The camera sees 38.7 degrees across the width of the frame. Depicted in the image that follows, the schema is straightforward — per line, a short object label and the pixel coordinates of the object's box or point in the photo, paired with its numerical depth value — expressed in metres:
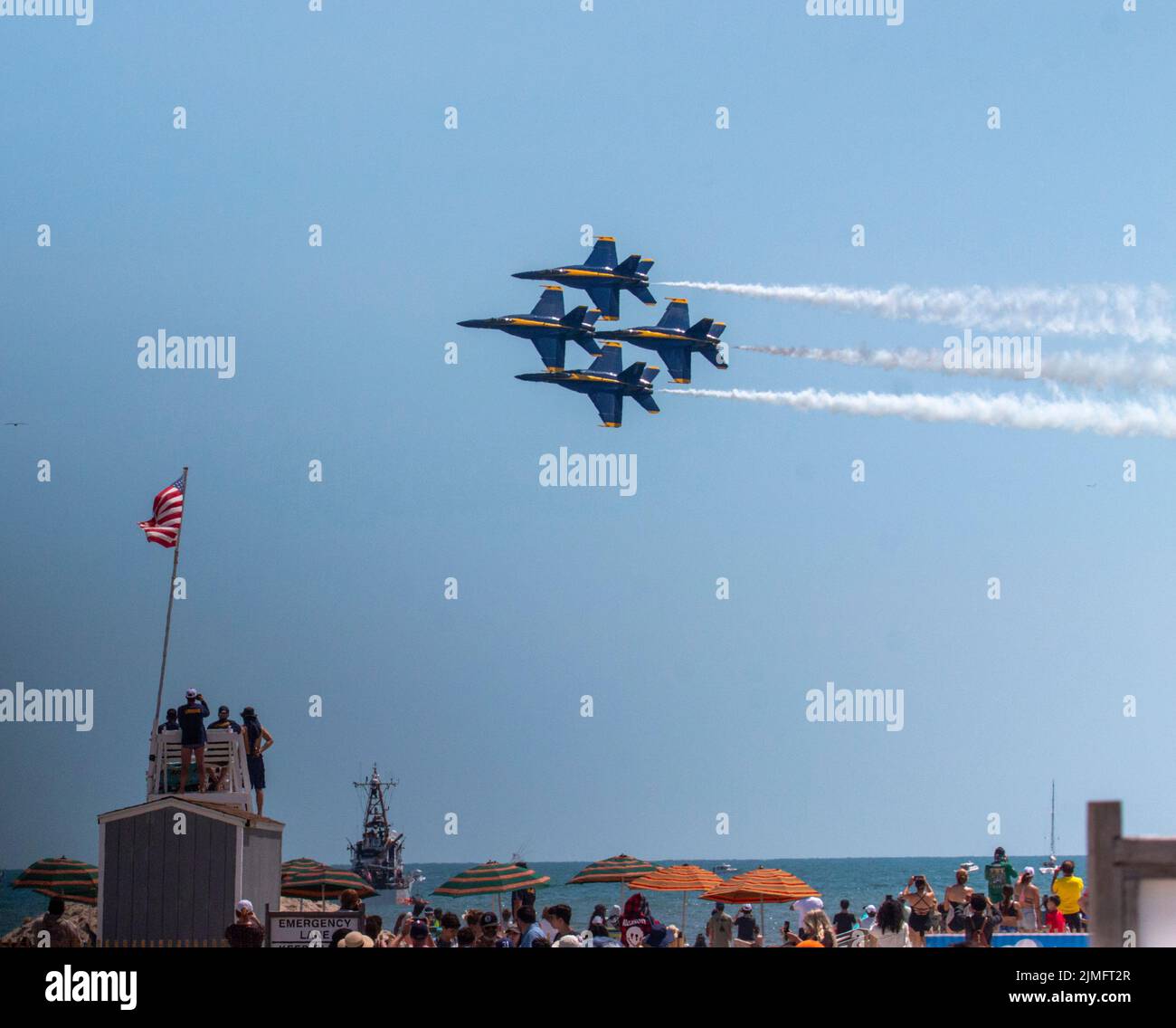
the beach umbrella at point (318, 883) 32.66
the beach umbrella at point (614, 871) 34.75
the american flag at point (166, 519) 32.75
